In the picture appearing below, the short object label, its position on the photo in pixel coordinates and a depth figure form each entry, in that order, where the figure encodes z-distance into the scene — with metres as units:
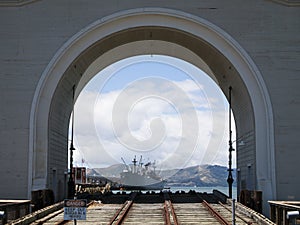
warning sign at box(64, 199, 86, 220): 12.68
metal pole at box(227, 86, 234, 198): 23.31
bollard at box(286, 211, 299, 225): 11.99
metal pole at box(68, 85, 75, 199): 25.12
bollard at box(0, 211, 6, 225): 12.88
